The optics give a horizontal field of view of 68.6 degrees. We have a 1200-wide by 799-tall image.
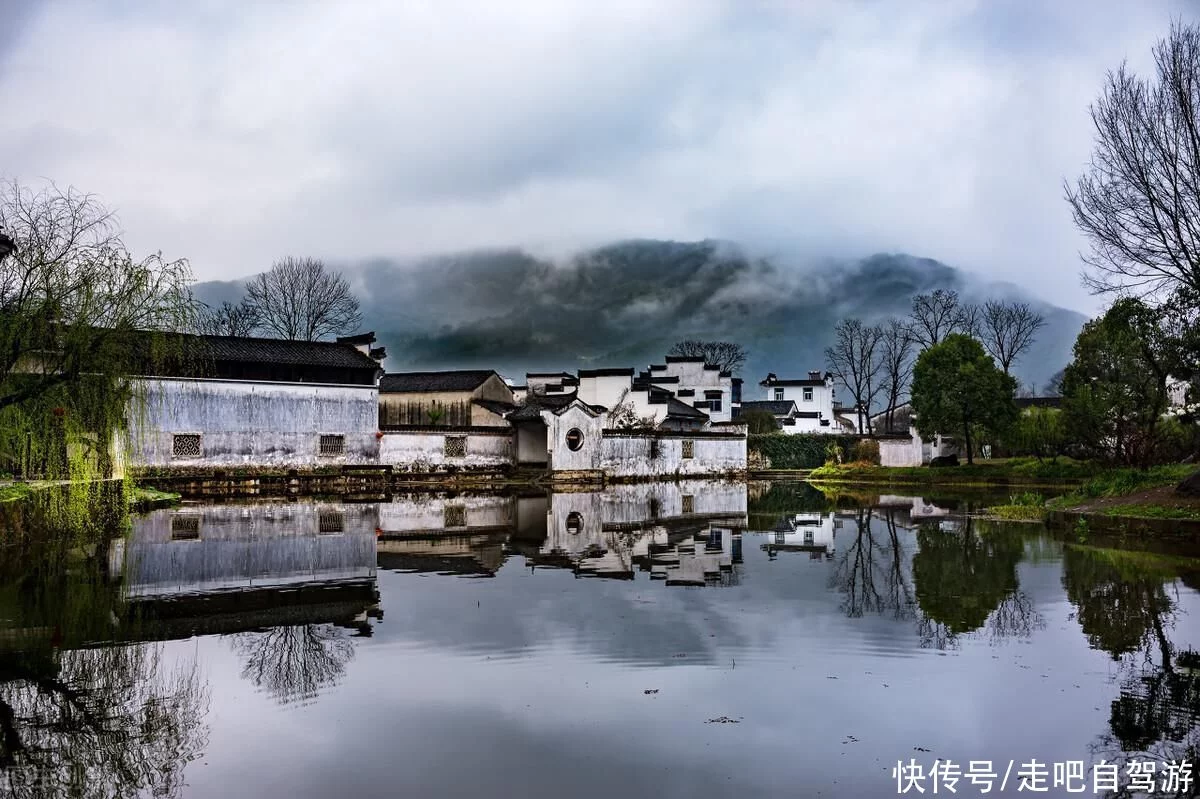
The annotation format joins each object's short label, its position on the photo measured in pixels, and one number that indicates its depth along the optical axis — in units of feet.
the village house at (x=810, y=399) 227.61
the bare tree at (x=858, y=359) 221.87
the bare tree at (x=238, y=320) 192.44
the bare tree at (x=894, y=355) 211.61
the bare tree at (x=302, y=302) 183.93
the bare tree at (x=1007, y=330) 212.43
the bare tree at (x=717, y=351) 293.43
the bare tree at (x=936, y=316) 208.54
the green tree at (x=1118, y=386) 68.33
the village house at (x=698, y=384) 201.87
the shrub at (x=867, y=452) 165.66
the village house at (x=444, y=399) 153.79
